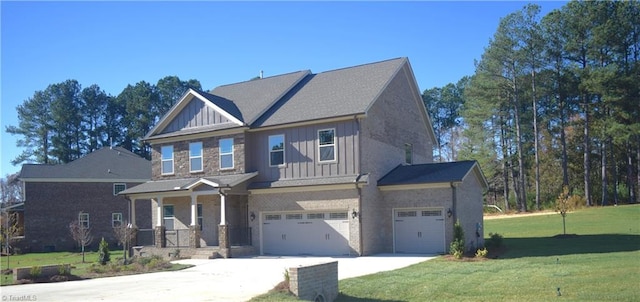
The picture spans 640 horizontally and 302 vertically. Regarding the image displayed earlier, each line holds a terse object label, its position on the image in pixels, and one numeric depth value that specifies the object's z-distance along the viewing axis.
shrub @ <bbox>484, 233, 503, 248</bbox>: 26.47
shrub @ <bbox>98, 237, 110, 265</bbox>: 26.16
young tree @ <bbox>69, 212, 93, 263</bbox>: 30.08
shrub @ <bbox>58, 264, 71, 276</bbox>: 19.23
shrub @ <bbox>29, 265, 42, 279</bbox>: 18.53
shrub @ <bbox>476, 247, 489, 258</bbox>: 21.98
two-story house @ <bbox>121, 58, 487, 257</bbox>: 26.00
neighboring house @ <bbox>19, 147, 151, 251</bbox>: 42.12
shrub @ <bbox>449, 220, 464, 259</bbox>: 22.35
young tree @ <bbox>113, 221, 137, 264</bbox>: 29.48
